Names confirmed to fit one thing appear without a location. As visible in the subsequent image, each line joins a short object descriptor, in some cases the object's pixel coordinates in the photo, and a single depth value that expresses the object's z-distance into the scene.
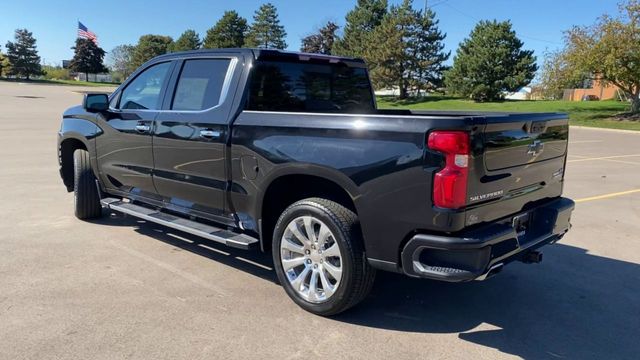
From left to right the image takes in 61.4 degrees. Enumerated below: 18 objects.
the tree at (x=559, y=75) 32.19
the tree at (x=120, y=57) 115.44
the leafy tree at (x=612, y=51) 29.09
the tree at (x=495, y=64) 47.50
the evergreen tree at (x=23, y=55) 84.94
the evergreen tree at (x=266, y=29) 86.38
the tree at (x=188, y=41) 99.75
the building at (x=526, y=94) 67.99
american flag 58.16
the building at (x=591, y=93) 66.36
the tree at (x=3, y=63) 82.50
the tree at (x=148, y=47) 104.50
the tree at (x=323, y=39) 91.88
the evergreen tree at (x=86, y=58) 100.50
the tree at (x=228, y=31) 89.06
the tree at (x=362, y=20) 64.44
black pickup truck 3.25
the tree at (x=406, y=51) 53.97
